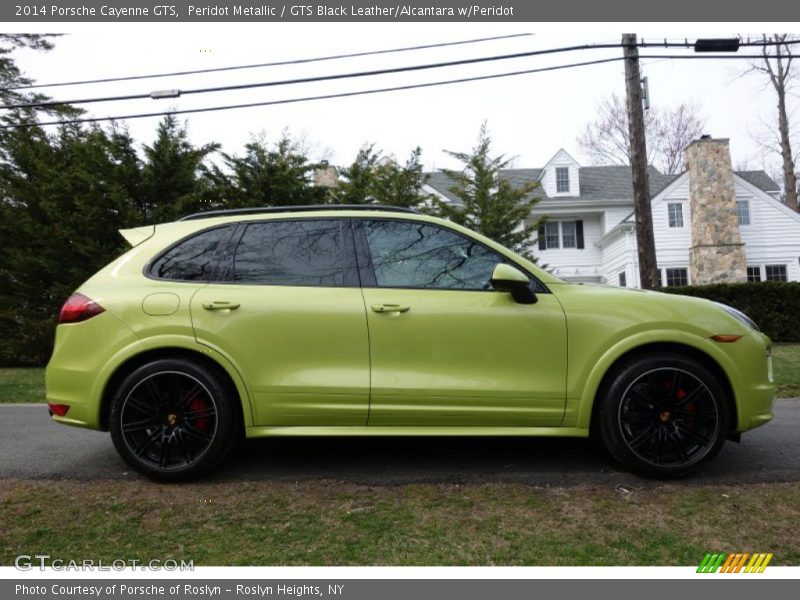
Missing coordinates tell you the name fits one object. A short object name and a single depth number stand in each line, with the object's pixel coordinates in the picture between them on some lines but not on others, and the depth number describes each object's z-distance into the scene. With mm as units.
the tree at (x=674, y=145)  34969
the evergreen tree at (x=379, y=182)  14523
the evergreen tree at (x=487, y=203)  15688
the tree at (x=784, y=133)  28594
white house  22219
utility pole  10695
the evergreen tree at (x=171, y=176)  11852
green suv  3527
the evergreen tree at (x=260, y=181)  12508
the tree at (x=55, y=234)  11727
